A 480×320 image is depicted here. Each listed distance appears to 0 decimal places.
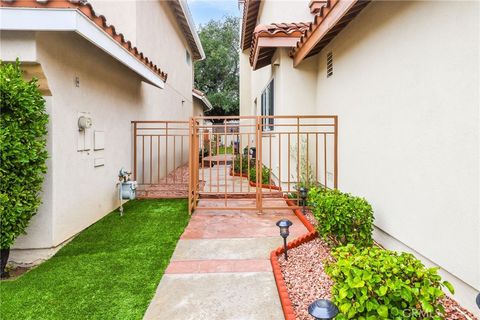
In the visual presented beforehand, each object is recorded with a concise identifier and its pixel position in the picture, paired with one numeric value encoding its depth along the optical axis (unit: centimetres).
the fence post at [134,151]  848
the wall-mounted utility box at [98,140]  619
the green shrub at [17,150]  382
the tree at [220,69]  3155
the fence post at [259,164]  698
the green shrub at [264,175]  1051
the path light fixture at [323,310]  207
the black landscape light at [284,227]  431
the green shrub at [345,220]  432
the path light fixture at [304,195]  693
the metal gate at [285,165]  706
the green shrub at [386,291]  223
